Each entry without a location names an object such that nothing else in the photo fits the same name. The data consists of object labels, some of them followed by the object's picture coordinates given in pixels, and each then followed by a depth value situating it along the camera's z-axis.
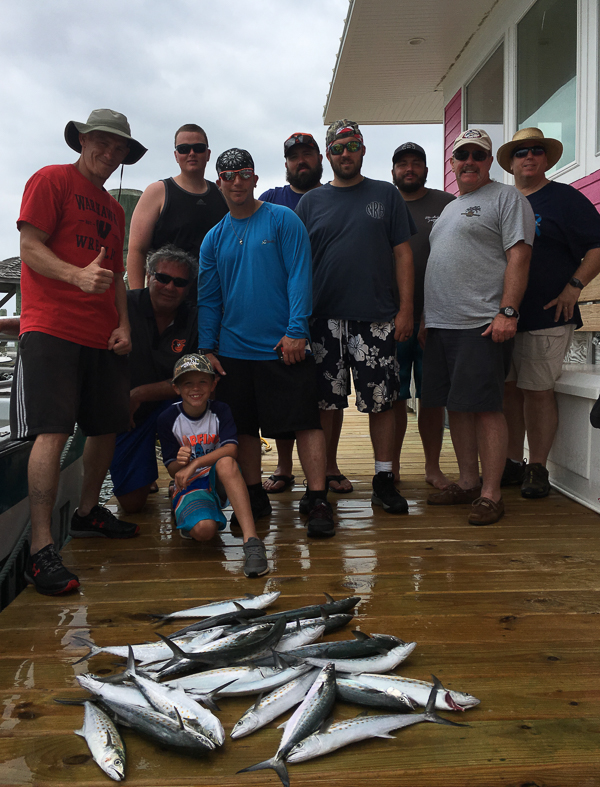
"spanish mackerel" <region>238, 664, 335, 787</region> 1.44
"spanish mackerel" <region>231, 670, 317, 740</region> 1.57
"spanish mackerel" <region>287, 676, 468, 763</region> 1.48
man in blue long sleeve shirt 3.09
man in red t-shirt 2.53
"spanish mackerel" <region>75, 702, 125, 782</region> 1.43
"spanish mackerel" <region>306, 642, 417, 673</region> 1.80
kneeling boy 2.91
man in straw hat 3.49
